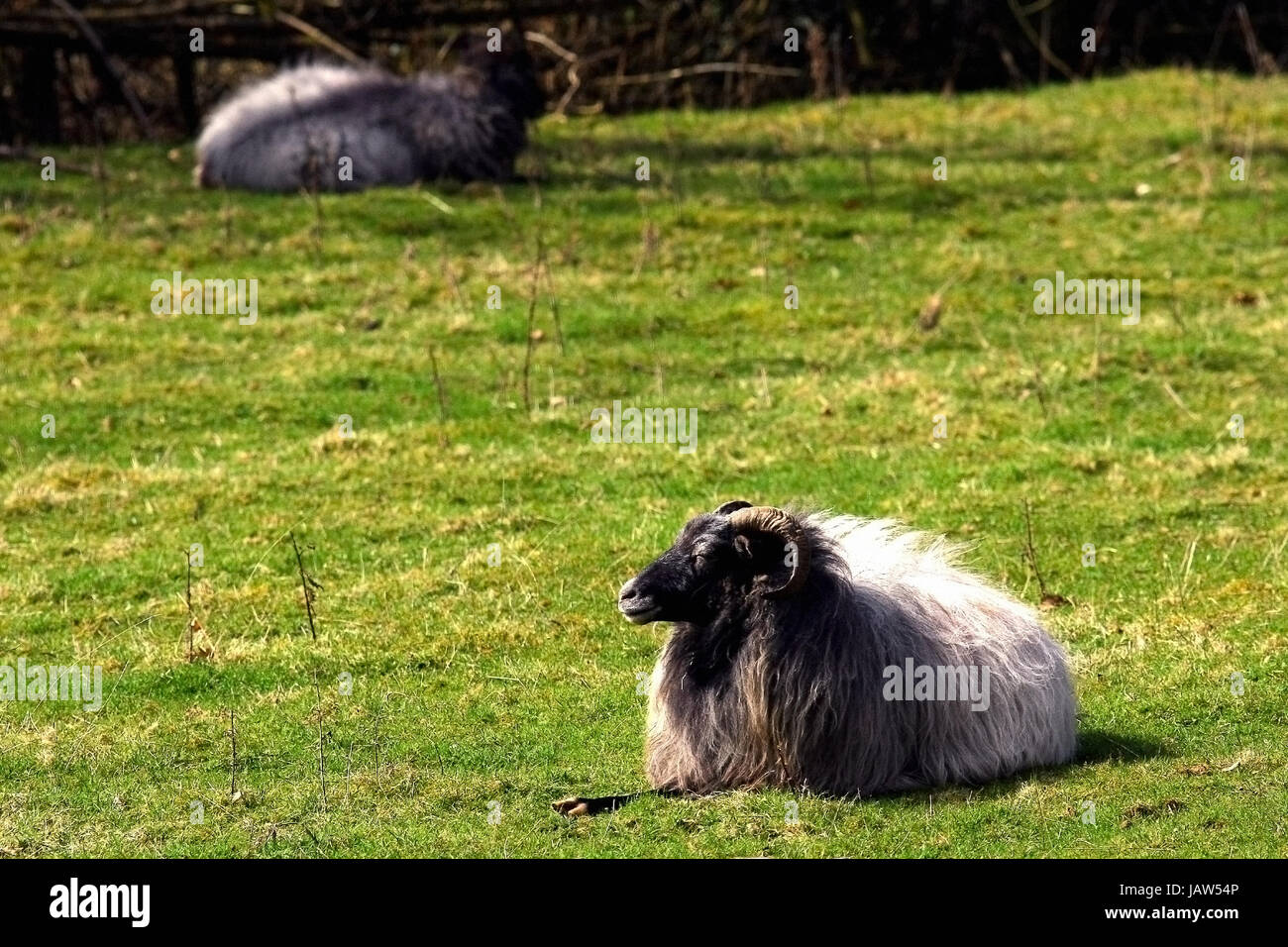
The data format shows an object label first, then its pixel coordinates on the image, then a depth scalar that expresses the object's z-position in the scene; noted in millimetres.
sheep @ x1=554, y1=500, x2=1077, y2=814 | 9656
